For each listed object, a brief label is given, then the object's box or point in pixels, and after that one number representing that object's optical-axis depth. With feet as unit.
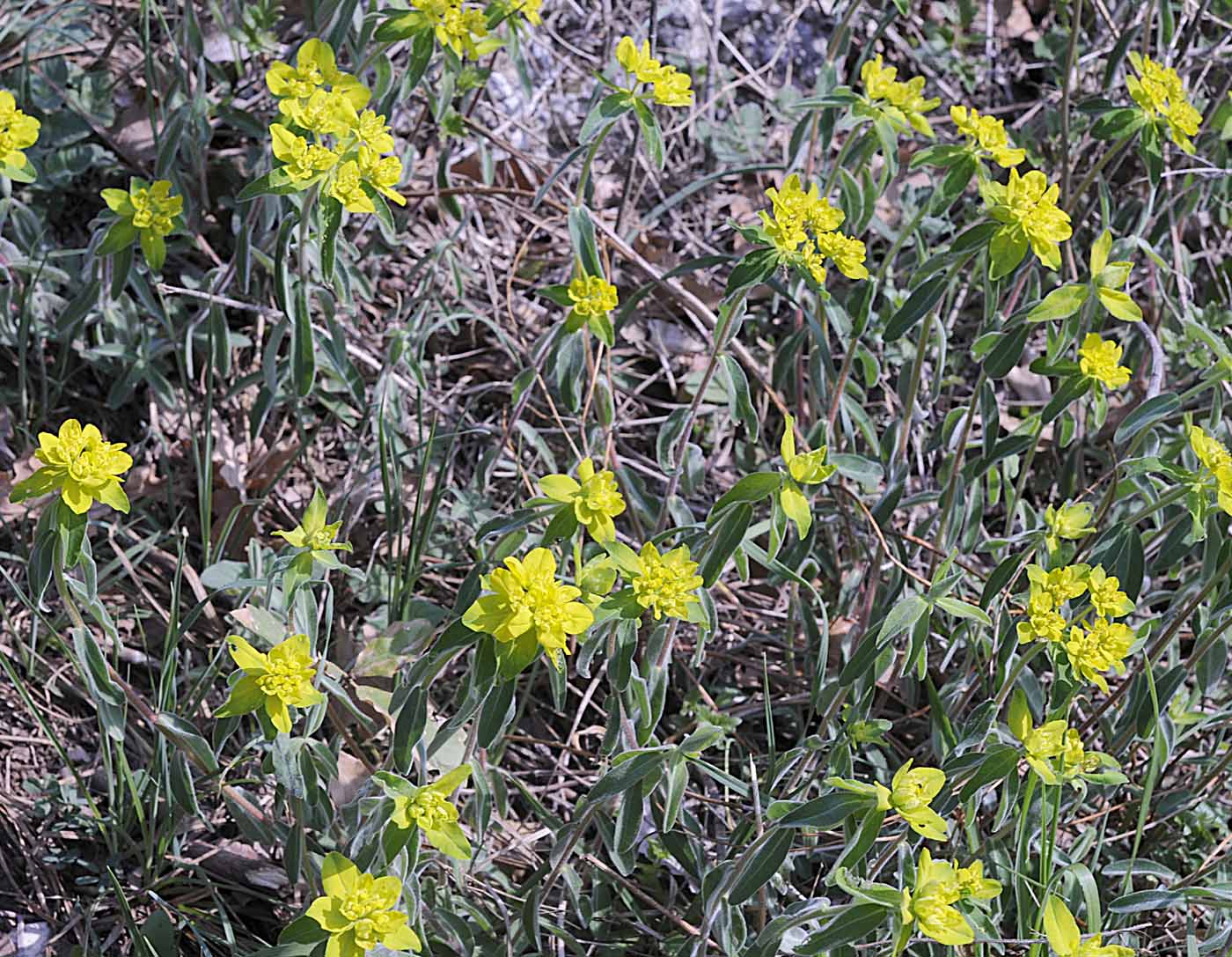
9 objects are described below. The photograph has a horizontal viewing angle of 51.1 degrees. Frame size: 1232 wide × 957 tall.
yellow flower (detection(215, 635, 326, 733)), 6.07
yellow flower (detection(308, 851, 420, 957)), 5.77
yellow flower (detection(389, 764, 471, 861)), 5.98
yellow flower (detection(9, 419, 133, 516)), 6.00
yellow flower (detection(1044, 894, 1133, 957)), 6.08
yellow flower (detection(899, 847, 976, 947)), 5.68
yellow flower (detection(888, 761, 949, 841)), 5.91
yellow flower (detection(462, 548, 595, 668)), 5.62
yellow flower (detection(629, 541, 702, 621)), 6.20
